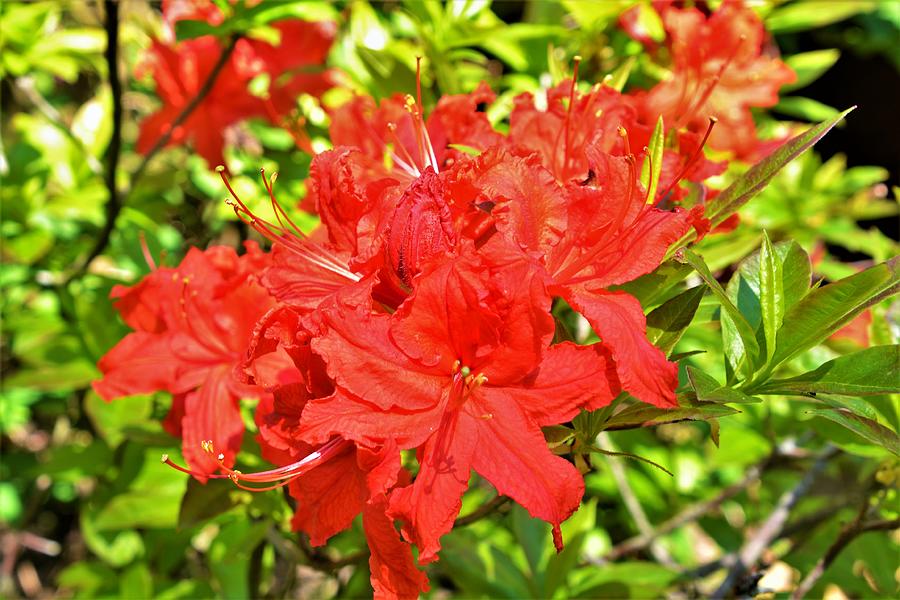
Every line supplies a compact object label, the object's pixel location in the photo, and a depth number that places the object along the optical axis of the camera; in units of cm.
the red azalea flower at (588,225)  28
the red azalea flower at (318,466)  28
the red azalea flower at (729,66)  41
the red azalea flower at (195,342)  34
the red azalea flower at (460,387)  27
